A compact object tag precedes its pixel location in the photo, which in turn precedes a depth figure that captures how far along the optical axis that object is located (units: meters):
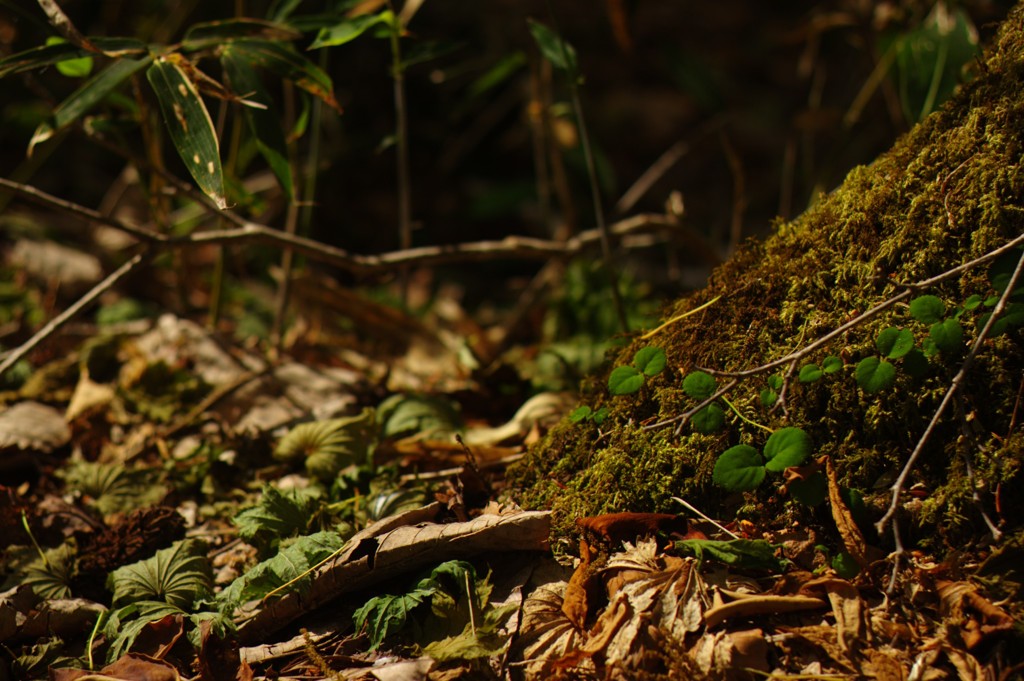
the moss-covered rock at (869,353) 2.01
